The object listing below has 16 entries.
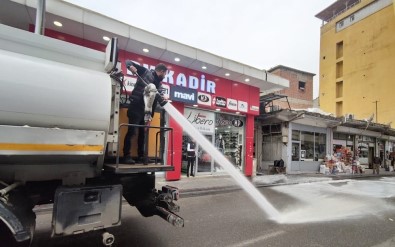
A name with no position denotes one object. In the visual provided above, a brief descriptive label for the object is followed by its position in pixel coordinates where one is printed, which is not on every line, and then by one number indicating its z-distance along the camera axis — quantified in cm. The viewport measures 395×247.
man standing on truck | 398
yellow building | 2628
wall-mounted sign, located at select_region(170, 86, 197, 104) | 1136
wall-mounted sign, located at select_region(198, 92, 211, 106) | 1238
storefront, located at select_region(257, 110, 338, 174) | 1723
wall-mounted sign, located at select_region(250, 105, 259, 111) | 1462
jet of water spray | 880
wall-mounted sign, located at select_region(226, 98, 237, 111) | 1352
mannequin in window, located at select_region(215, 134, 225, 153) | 1407
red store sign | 1130
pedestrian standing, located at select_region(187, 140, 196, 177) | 1223
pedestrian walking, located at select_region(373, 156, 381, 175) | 1979
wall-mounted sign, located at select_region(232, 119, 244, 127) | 1450
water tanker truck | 258
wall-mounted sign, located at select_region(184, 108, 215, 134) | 1260
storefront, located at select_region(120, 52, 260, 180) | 1154
